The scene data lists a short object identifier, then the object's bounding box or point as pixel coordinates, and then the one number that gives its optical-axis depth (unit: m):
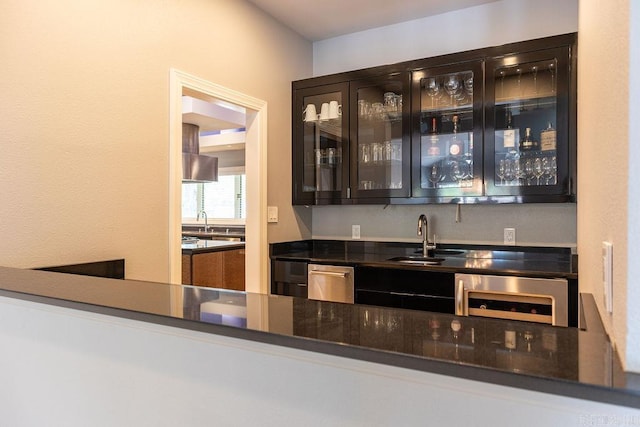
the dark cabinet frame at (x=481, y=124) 2.55
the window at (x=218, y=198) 7.16
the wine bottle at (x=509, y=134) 2.74
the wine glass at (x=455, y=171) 2.90
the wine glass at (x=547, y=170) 2.62
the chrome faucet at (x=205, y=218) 6.82
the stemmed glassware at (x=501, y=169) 2.75
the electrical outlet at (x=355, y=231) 3.56
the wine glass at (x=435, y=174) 2.96
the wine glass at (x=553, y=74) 2.62
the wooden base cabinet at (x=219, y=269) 3.73
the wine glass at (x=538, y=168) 2.66
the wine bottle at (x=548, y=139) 2.62
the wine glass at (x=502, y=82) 2.77
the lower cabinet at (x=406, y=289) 2.59
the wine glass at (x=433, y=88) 3.00
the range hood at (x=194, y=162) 5.58
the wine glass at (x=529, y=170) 2.68
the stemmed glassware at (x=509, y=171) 2.73
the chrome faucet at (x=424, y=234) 3.18
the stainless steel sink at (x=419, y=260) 2.76
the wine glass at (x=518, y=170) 2.70
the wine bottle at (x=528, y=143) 2.68
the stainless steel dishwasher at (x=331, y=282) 2.91
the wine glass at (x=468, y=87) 2.87
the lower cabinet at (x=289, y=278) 3.11
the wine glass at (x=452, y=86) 2.93
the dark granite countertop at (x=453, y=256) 2.50
